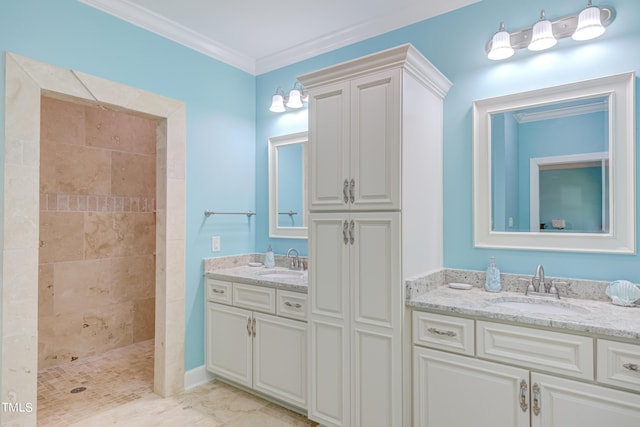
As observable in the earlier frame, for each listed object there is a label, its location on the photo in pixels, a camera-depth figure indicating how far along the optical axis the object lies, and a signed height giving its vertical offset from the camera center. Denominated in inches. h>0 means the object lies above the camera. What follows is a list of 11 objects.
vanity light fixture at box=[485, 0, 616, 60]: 71.8 +38.6
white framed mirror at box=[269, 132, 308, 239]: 121.0 +10.3
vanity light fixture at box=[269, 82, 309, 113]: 117.1 +38.2
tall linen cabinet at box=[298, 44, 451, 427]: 74.4 -1.5
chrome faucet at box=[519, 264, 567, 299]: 77.9 -15.1
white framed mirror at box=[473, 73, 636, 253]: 73.4 +10.6
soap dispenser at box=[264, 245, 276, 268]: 122.1 -14.6
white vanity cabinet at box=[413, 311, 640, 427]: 57.9 -28.5
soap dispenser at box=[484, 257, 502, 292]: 82.4 -14.4
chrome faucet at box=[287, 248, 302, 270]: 118.0 -14.1
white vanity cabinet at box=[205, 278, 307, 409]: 92.8 -34.8
